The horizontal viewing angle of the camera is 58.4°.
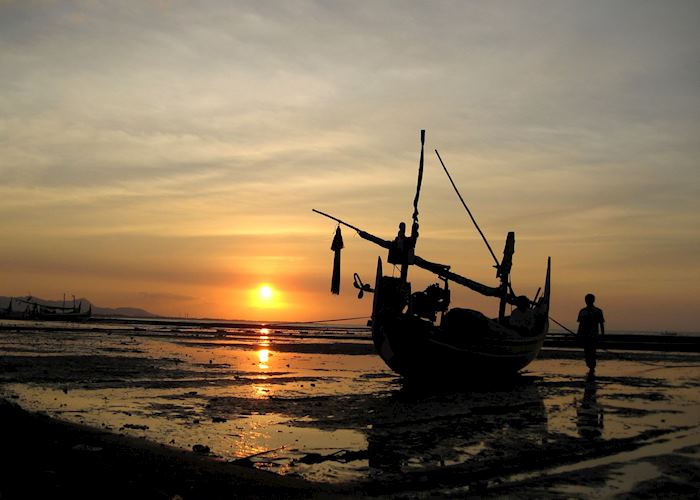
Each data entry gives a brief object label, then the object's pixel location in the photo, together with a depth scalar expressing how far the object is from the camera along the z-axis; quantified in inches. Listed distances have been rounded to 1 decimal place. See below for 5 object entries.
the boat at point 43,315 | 4559.5
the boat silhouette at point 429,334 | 877.2
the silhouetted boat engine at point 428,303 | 946.7
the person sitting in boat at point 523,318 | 1141.1
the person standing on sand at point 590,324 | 1024.9
